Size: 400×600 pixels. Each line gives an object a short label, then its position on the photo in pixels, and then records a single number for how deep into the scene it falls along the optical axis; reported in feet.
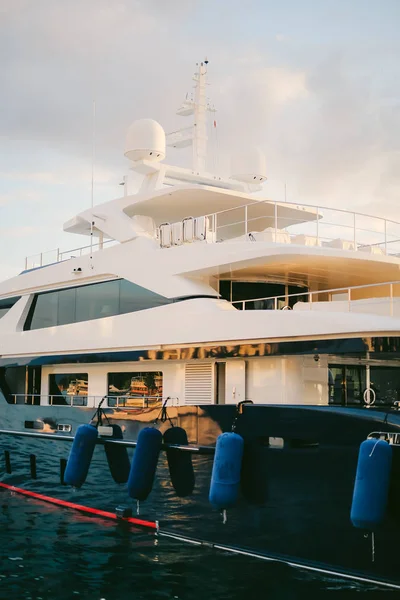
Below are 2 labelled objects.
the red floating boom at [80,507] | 41.45
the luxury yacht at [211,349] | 33.14
